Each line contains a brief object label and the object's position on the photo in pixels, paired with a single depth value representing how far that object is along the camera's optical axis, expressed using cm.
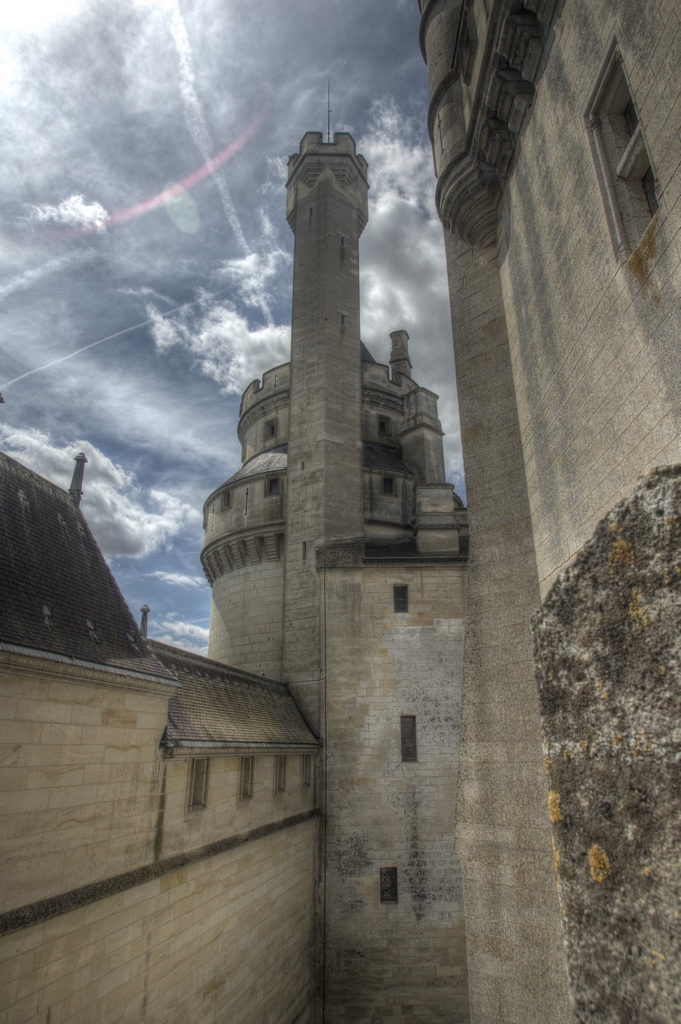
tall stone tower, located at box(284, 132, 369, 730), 1652
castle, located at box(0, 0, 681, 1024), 141
